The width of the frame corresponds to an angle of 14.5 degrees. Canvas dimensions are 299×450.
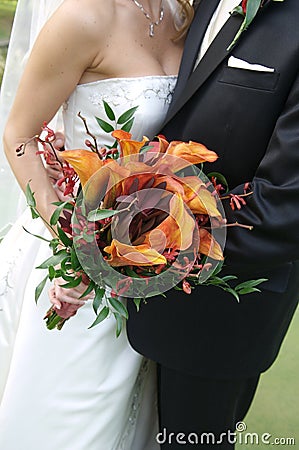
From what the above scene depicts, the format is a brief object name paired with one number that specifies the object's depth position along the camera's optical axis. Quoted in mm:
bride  2217
